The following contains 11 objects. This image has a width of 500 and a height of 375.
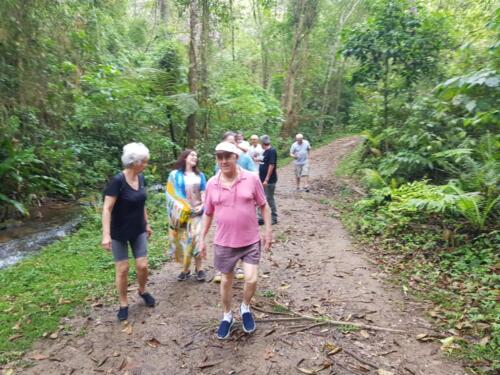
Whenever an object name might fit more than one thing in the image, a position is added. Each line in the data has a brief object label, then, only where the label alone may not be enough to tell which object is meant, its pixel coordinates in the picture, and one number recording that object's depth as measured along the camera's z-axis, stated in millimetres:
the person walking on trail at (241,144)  6402
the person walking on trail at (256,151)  7488
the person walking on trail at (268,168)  7336
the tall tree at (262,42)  24188
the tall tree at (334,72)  23203
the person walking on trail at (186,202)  4750
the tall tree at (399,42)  9305
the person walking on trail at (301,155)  11008
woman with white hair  3756
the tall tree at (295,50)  20641
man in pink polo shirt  3486
